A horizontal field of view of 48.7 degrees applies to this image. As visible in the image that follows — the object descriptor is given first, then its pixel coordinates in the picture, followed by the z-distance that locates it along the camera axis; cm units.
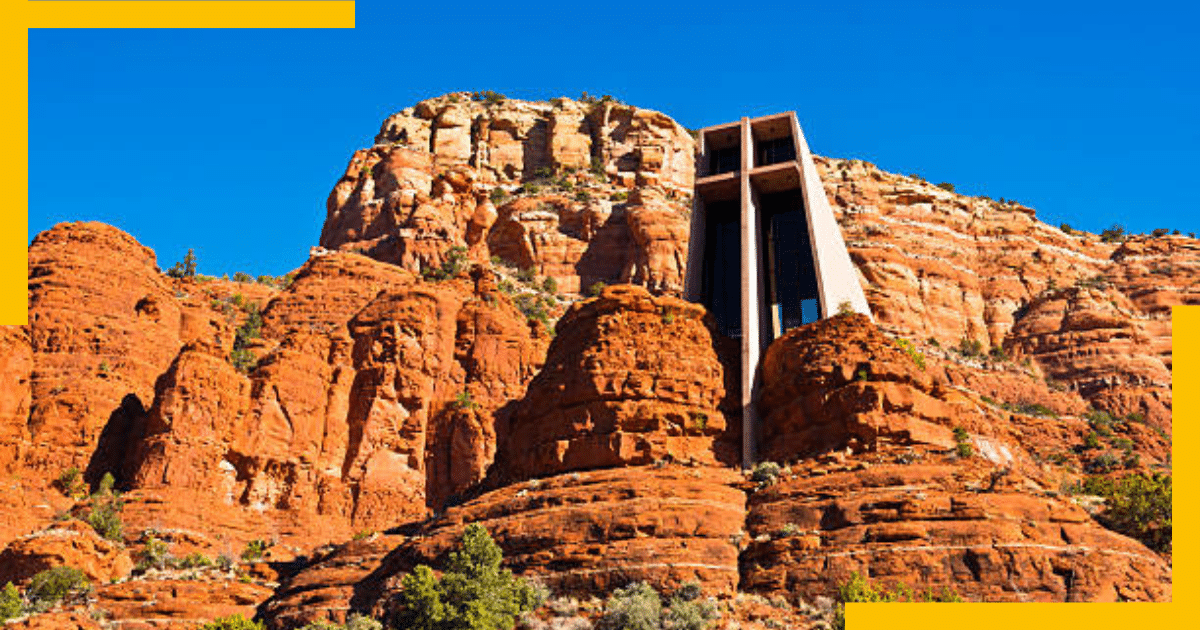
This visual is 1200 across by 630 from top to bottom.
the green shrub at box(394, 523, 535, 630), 4141
